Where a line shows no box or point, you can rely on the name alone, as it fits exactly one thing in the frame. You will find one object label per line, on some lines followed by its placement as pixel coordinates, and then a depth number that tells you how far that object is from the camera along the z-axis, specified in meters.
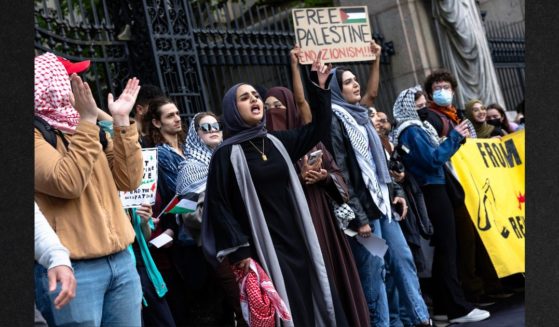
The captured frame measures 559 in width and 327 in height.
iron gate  9.12
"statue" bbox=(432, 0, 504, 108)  13.72
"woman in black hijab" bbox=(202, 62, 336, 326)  6.38
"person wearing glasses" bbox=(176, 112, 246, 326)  6.99
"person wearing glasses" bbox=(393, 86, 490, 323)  8.96
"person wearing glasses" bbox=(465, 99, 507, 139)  10.88
